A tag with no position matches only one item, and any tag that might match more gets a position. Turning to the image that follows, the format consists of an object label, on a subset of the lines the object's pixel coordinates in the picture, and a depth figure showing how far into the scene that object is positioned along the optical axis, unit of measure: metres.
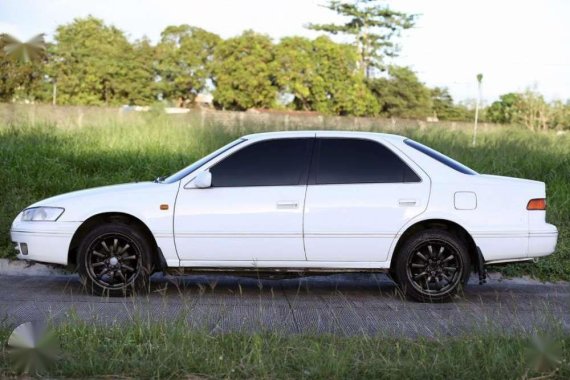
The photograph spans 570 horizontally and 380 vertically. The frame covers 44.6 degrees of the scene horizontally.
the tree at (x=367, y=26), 63.56
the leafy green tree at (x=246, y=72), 60.75
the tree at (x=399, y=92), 64.31
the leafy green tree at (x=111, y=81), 54.84
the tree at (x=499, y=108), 77.56
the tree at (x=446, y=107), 75.62
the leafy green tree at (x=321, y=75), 60.69
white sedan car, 6.59
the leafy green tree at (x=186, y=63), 63.81
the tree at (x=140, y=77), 60.59
